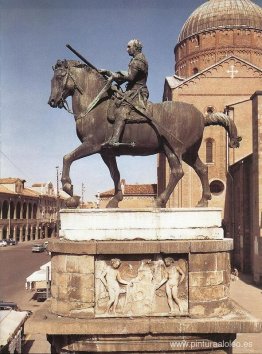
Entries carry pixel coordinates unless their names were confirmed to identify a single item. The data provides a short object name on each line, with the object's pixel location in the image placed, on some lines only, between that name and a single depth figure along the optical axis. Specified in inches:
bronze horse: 295.4
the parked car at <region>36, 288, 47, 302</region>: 914.7
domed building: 1316.4
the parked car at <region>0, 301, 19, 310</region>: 727.7
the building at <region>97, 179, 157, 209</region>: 1902.6
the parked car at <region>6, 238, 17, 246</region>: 2532.7
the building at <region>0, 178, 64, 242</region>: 2785.4
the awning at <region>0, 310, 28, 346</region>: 546.0
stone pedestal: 250.2
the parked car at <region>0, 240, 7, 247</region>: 2418.8
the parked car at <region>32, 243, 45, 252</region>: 2053.4
